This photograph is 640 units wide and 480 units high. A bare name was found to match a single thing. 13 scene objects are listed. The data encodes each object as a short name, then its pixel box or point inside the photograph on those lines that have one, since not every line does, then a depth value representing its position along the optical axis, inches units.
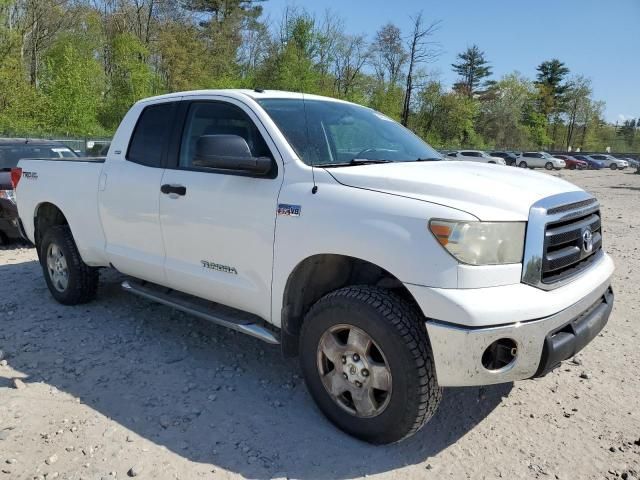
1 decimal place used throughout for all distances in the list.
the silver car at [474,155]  1743.4
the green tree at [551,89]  3166.8
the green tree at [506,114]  2923.2
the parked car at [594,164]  2219.5
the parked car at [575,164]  2190.0
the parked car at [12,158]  307.4
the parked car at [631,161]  2347.4
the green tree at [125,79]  1434.5
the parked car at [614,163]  2191.2
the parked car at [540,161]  2047.2
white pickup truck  101.3
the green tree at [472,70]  3141.7
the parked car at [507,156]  2013.0
